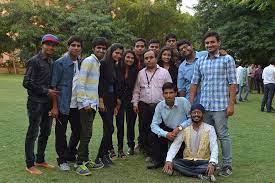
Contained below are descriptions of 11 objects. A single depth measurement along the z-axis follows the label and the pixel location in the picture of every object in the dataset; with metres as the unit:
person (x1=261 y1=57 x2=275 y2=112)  14.39
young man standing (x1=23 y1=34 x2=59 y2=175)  5.80
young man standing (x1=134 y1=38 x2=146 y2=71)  7.42
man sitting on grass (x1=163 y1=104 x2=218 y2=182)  5.99
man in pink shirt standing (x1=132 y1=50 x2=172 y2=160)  6.84
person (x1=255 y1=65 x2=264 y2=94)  24.80
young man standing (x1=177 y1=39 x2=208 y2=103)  6.79
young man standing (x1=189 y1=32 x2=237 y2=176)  6.06
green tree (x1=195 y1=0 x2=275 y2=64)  25.33
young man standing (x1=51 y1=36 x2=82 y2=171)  5.98
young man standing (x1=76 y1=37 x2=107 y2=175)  5.96
